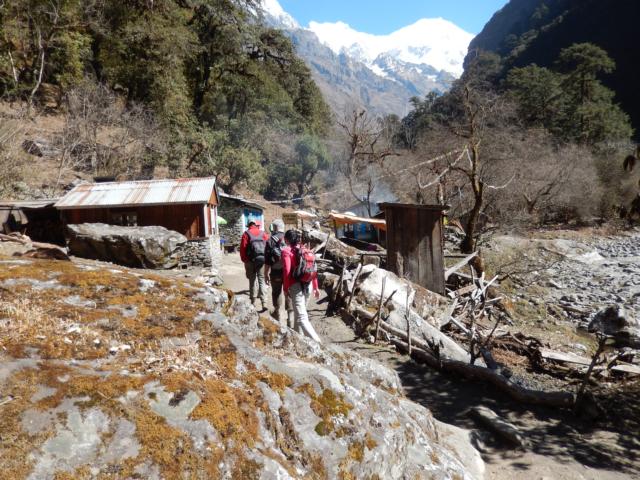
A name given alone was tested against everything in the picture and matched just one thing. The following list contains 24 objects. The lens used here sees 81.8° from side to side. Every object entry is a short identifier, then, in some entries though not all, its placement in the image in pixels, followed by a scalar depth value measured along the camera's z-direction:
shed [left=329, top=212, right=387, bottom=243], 23.68
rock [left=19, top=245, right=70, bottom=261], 4.20
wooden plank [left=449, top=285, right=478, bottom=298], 11.94
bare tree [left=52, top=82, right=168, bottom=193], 23.09
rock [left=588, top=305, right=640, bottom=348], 5.32
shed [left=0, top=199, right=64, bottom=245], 15.41
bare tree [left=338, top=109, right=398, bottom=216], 24.83
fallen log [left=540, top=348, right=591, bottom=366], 7.45
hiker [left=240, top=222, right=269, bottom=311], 7.47
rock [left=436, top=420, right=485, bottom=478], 3.57
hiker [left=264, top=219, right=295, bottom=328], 6.62
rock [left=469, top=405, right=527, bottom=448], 4.33
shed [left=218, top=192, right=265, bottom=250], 23.22
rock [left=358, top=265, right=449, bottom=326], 9.68
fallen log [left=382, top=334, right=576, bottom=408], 5.55
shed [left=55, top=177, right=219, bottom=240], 15.30
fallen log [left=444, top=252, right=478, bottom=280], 12.85
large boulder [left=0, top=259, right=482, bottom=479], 1.67
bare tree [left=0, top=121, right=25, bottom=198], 17.00
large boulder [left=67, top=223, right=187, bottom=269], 13.06
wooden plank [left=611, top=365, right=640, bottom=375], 6.80
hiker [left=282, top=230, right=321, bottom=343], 5.60
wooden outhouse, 11.86
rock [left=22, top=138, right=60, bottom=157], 22.88
